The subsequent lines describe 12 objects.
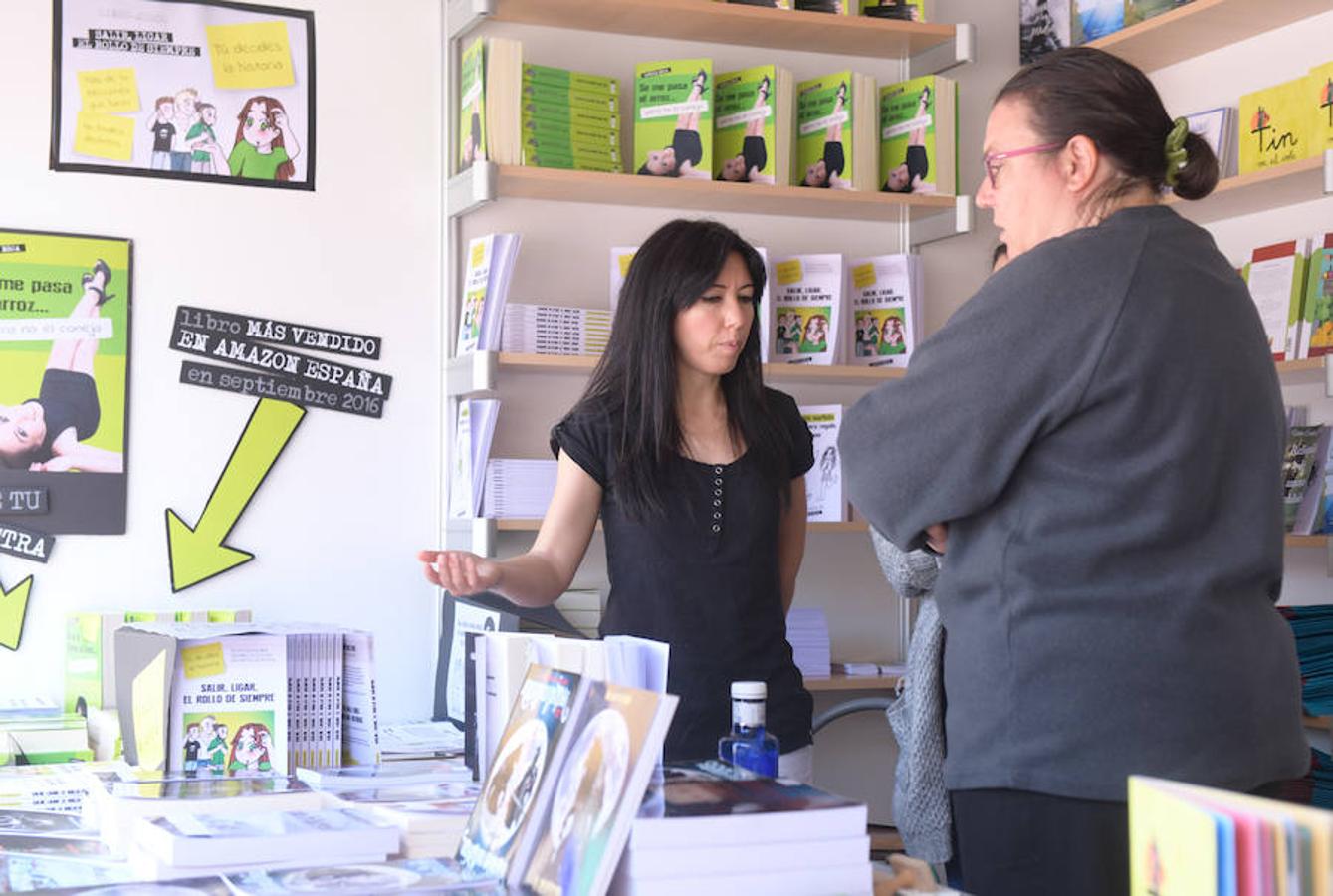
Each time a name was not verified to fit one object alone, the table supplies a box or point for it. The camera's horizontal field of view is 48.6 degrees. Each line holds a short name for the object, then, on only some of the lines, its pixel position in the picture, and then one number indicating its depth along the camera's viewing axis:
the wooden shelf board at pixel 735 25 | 3.36
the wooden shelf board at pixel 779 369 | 3.19
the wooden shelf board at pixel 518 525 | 3.17
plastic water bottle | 1.52
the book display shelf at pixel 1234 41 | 3.00
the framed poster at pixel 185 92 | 3.10
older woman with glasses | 1.47
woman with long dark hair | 2.33
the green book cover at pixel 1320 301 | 3.01
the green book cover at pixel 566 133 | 3.27
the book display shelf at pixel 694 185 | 3.21
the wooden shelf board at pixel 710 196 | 3.28
